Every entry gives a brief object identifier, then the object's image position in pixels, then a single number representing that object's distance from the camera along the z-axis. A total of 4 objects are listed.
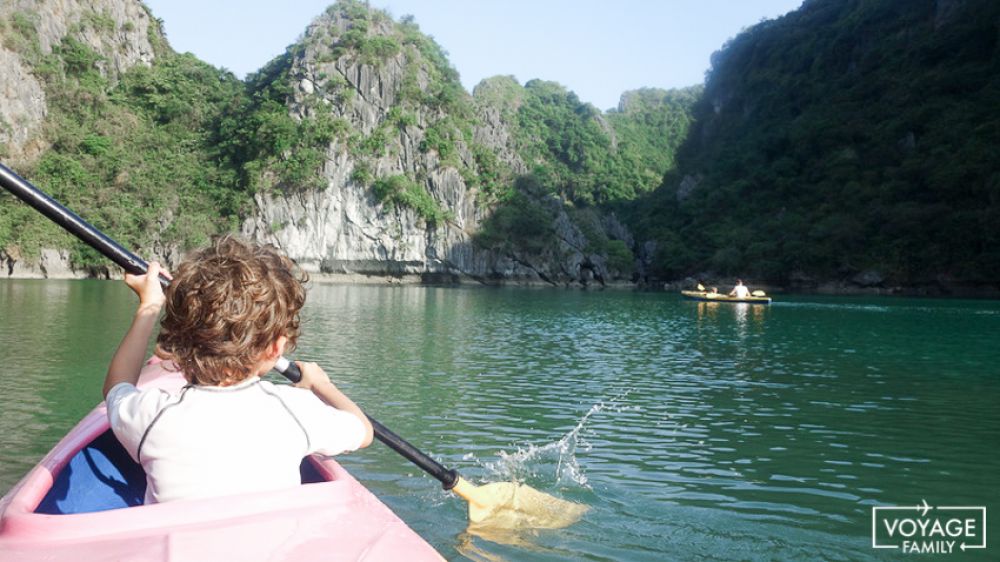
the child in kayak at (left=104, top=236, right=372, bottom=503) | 2.00
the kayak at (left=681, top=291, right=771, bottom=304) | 34.31
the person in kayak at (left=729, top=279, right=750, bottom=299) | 35.80
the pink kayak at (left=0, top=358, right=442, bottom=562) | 2.06
